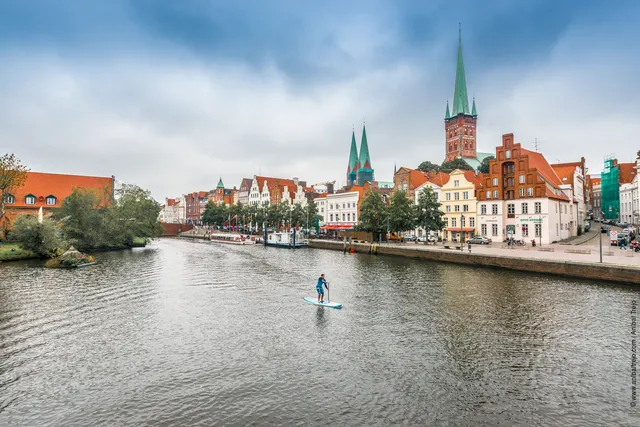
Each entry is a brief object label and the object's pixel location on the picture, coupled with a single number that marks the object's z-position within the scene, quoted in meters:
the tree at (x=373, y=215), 71.09
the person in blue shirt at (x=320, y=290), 25.48
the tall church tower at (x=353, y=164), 147.73
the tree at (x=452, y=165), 108.86
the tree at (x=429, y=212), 64.19
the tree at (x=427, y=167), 113.62
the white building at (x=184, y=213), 198.25
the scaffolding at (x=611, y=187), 95.69
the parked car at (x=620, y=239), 50.38
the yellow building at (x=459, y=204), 69.56
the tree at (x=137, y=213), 76.12
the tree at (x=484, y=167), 109.75
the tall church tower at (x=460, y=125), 152.50
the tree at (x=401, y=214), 66.75
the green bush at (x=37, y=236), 48.22
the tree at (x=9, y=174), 50.00
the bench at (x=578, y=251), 44.21
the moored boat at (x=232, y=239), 94.12
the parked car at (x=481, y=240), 61.91
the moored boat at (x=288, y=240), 79.94
